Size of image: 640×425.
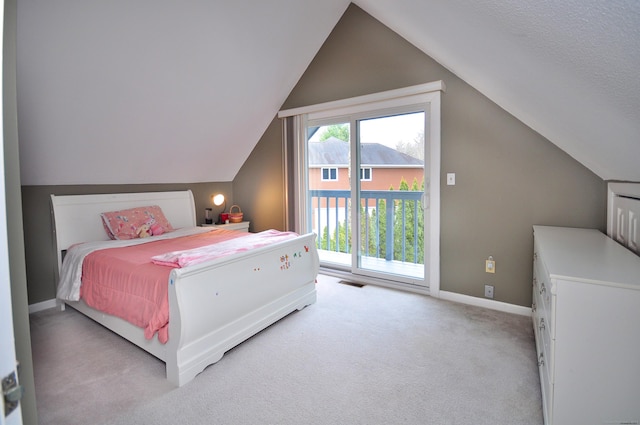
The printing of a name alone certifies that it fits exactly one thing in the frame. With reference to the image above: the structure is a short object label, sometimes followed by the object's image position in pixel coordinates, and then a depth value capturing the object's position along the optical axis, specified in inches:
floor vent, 144.2
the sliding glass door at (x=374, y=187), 138.3
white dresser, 51.6
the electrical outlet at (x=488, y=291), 118.9
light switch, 124.0
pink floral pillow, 132.3
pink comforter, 81.4
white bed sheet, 109.5
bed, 77.8
